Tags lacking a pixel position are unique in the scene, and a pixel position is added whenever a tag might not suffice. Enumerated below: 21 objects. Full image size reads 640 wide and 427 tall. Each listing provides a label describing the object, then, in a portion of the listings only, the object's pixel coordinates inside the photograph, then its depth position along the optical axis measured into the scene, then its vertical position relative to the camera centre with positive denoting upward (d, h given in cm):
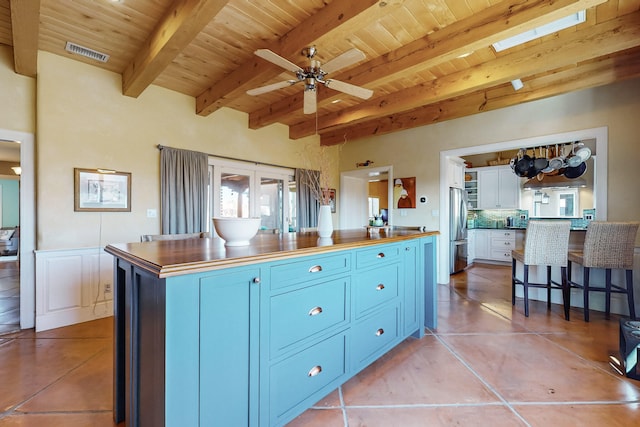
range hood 599 +63
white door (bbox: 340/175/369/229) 616 +23
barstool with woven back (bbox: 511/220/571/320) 320 -41
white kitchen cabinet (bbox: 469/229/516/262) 646 -73
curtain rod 364 +81
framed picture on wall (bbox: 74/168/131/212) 309 +23
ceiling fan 211 +113
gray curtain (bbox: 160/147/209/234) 364 +28
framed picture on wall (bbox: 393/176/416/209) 507 +34
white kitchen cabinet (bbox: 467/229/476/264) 684 -77
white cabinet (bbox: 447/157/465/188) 494 +72
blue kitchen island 107 -53
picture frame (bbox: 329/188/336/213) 598 +31
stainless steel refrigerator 501 -30
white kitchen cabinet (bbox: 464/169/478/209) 703 +62
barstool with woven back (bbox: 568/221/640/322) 294 -39
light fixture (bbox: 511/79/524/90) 337 +151
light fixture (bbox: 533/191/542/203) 648 +34
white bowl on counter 152 -9
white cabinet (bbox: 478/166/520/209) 650 +55
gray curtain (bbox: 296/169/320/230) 528 +18
